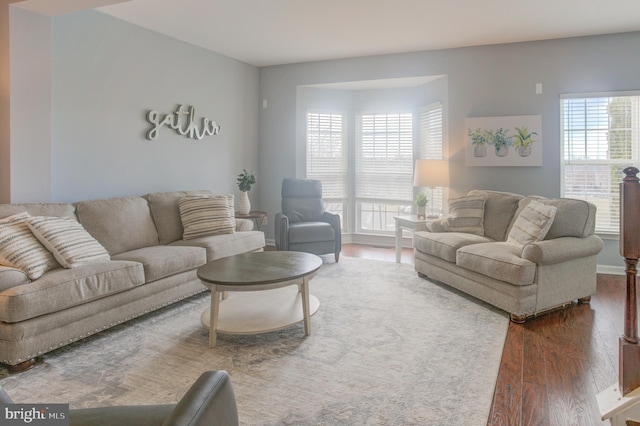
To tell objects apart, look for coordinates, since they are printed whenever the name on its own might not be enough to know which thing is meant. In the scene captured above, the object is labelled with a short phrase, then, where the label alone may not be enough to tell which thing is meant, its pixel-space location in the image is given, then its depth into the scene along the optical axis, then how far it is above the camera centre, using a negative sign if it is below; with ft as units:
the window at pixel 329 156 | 20.83 +2.14
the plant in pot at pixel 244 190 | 17.78 +0.35
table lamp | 16.20 +0.95
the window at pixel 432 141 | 18.57 +2.67
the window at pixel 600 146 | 15.02 +1.88
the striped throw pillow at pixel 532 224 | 11.22 -0.79
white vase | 17.76 -0.30
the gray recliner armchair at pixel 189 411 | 3.02 -1.72
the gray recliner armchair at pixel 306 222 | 16.37 -1.06
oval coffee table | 8.75 -2.07
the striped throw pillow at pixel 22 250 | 8.45 -1.09
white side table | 15.40 -1.10
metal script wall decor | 14.95 +2.99
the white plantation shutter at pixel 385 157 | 20.51 +2.07
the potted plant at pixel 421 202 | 17.39 -0.22
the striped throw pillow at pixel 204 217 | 13.47 -0.64
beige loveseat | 10.34 -1.71
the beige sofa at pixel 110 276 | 7.69 -1.75
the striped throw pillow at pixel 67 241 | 9.19 -1.00
